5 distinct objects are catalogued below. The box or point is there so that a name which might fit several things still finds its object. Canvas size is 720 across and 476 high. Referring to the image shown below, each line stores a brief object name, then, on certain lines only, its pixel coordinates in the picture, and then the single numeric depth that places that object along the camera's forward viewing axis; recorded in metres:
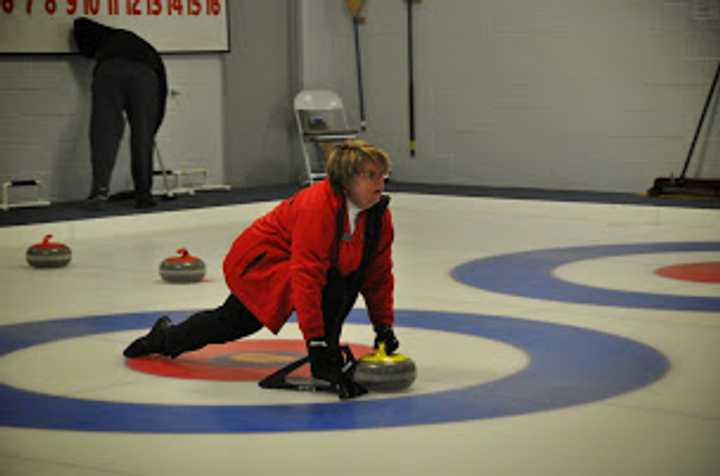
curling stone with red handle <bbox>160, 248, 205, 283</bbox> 13.98
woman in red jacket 8.70
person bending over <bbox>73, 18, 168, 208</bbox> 20.03
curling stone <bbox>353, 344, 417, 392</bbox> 8.78
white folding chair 23.91
